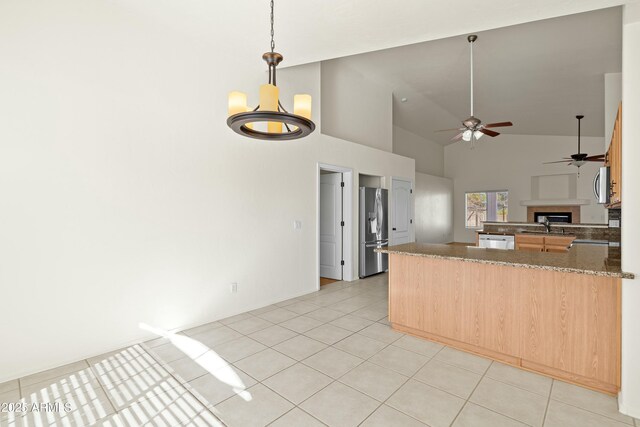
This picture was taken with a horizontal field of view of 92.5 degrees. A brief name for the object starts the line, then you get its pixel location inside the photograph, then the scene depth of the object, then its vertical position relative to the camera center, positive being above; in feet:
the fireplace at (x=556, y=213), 28.45 +0.23
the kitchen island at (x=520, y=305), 7.20 -2.51
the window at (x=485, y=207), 32.53 +0.96
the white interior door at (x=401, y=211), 21.04 +0.37
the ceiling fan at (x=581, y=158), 18.21 +3.83
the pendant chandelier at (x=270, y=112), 6.29 +2.29
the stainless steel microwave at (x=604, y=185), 9.72 +0.96
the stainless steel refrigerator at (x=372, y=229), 18.40 -0.77
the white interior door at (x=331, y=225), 17.87 -0.51
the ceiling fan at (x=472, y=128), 13.74 +4.08
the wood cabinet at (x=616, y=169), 8.20 +1.38
